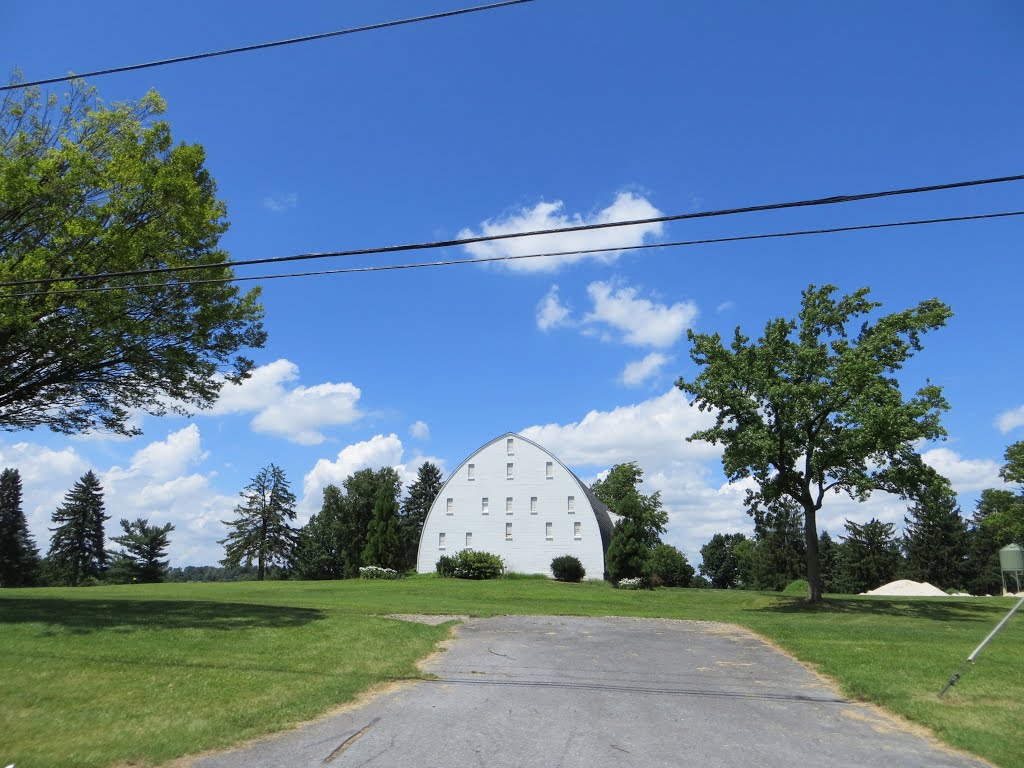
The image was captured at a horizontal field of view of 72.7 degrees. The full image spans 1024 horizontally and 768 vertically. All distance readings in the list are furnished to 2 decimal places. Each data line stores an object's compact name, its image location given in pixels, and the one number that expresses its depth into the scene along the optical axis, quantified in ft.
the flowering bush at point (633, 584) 144.36
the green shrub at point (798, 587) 171.83
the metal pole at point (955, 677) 32.63
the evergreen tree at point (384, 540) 193.77
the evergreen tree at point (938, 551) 257.55
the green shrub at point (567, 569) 167.43
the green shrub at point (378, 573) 169.27
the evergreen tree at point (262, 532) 247.91
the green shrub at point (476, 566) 164.35
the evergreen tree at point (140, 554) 223.10
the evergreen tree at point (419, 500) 278.26
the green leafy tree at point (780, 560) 293.23
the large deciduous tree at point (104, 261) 53.98
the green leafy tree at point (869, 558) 271.90
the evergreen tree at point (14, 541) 223.71
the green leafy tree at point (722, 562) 368.89
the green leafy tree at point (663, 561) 147.84
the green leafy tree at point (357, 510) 247.91
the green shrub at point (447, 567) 168.14
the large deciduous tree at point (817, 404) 85.61
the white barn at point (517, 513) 176.76
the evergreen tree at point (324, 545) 242.58
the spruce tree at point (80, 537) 240.12
